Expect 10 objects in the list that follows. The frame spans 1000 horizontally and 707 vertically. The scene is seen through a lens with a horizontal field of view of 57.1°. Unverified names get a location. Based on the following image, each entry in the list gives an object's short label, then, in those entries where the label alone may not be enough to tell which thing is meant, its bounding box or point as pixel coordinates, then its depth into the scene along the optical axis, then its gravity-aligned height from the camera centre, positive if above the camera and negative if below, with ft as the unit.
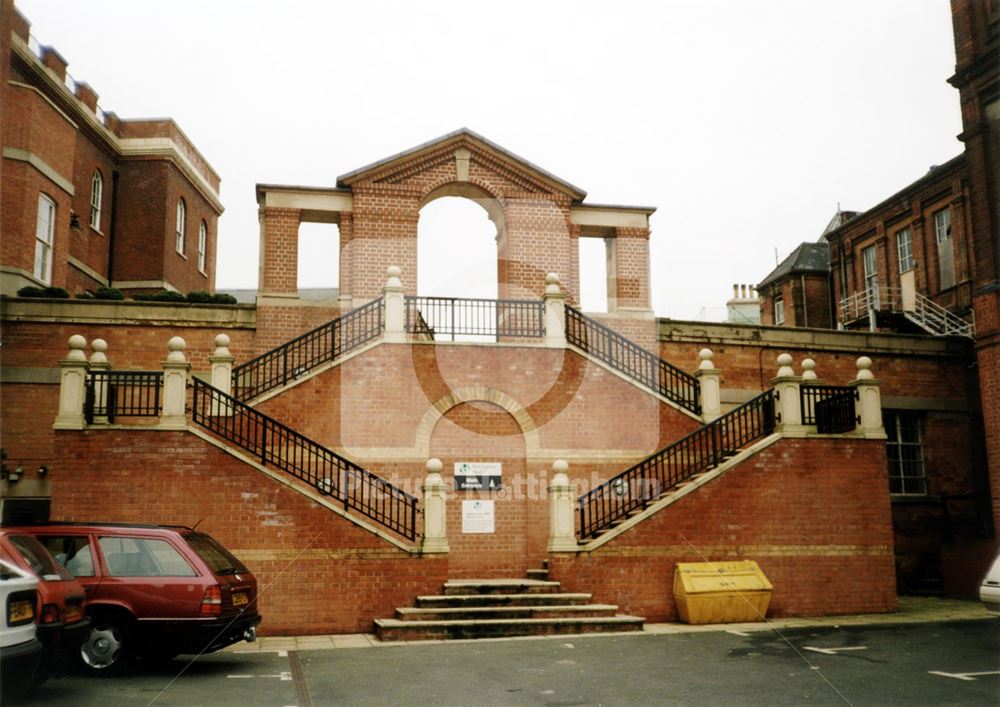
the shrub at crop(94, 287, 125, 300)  64.85 +14.76
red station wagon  33.45 -3.22
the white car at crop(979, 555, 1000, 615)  39.02 -4.14
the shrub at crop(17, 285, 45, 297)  62.44 +14.41
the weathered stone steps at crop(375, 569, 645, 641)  43.80 -5.67
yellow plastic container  48.19 -5.04
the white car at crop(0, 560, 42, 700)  23.31 -3.28
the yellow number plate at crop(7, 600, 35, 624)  24.08 -2.79
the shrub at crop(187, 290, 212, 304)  66.03 +14.69
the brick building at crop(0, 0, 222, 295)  70.28 +30.25
